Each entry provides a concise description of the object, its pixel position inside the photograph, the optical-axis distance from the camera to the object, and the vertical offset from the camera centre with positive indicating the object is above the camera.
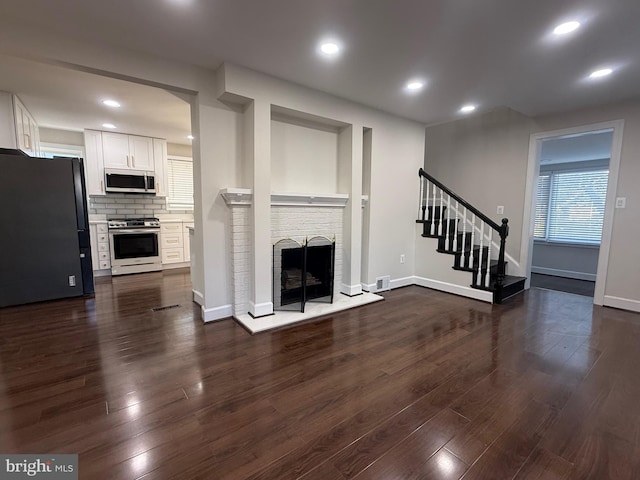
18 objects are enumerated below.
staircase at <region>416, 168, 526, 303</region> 3.92 -0.39
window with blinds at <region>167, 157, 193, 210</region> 6.21 +0.54
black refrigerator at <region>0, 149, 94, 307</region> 3.49 -0.28
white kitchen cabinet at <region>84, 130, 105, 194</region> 5.09 +0.80
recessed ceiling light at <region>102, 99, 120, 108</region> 3.89 +1.41
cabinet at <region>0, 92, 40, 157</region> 3.65 +1.08
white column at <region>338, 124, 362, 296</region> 3.88 +0.15
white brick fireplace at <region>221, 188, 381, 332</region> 3.13 -0.26
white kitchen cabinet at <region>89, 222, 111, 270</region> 5.13 -0.66
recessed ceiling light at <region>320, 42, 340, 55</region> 2.46 +1.39
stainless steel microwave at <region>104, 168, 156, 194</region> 5.23 +0.50
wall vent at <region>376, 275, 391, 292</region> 4.37 -1.07
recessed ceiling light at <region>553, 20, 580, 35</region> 2.11 +1.36
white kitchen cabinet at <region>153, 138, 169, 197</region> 5.67 +0.87
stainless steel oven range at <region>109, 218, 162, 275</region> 5.21 -0.67
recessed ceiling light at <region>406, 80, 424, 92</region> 3.17 +1.39
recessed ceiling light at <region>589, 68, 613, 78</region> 2.82 +1.37
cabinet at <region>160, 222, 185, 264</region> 5.79 -0.66
